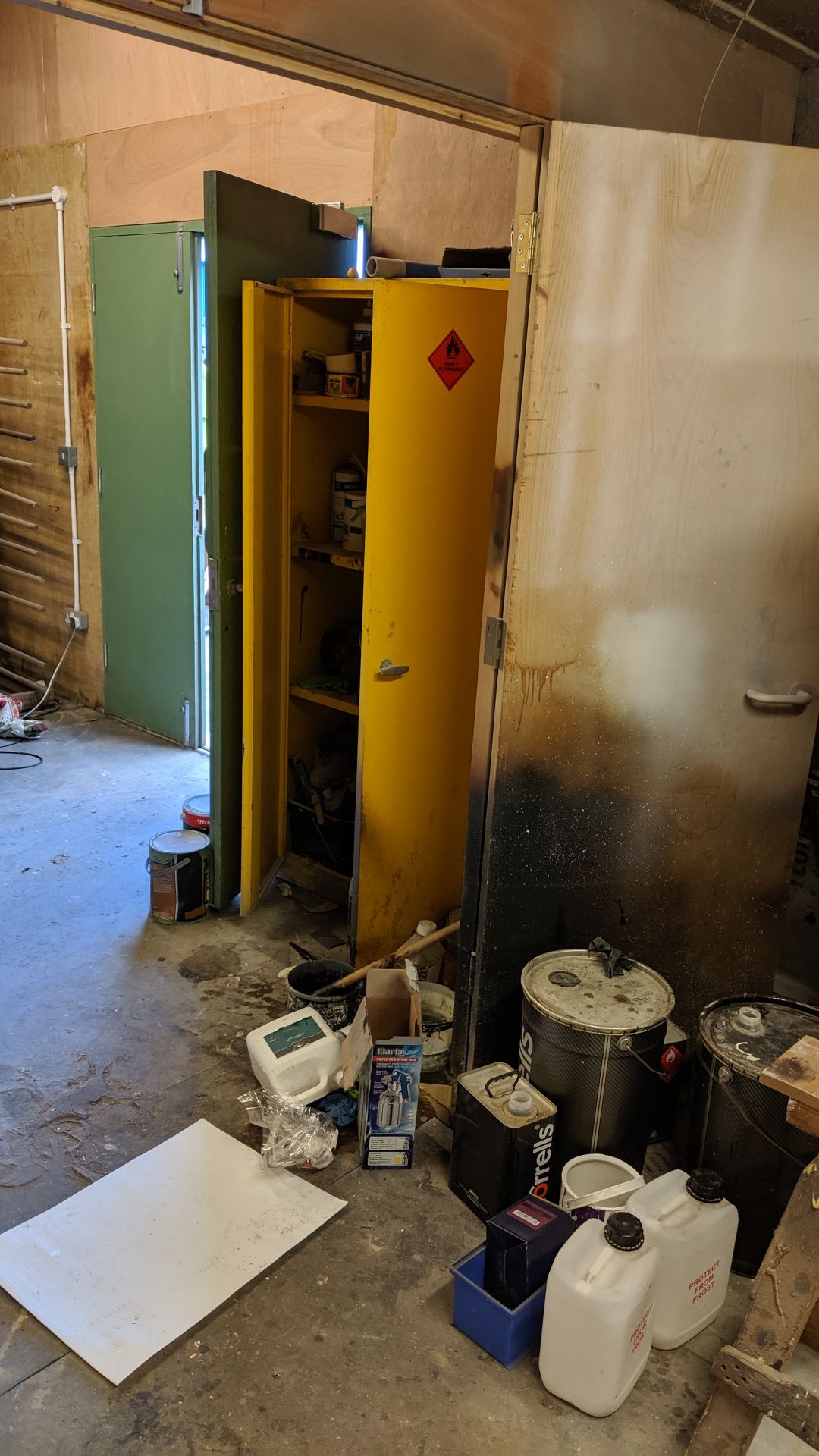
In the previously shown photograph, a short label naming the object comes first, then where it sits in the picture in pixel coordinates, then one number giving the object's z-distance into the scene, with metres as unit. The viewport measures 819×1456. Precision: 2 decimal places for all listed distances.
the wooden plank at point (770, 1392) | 1.58
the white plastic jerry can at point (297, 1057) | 2.40
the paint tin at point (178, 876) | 3.19
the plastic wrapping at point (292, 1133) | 2.29
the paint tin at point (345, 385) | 3.02
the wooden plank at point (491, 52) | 1.62
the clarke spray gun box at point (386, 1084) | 2.26
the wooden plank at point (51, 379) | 4.68
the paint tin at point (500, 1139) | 2.08
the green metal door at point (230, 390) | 2.82
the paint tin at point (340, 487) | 3.28
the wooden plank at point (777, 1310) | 1.64
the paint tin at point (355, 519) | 3.15
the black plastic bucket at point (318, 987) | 2.61
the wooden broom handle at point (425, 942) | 2.73
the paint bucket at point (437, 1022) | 2.61
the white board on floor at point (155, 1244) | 1.91
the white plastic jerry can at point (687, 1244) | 1.88
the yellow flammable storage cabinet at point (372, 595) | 2.67
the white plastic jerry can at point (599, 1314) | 1.72
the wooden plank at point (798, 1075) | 1.65
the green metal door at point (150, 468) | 4.23
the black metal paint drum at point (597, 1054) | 2.10
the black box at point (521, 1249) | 1.85
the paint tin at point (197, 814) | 3.45
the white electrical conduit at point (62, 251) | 4.63
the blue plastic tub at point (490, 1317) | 1.85
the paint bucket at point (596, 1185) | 1.98
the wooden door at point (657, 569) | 2.07
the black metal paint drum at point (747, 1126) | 2.03
